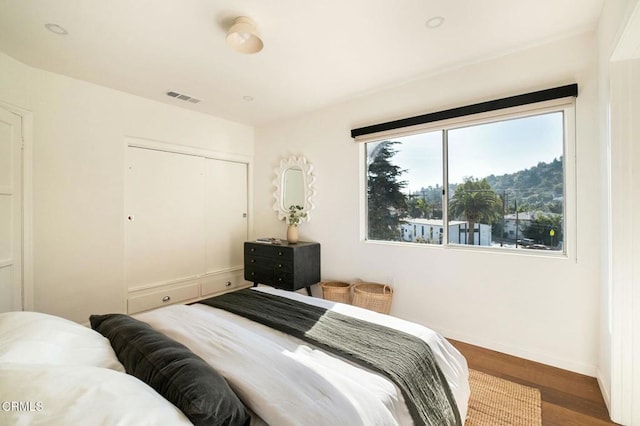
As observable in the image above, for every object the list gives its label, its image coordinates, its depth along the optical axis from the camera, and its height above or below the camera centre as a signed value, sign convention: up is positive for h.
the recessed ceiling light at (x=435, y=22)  1.92 +1.31
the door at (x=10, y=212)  2.24 +0.01
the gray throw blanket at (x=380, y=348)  1.16 -0.63
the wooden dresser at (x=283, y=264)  3.20 -0.61
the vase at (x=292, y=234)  3.55 -0.27
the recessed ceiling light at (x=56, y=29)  1.96 +1.29
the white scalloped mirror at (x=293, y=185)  3.64 +0.37
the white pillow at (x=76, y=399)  0.64 -0.45
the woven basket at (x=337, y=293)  3.09 -0.88
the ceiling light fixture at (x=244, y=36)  1.87 +1.19
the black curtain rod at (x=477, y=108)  2.12 +0.90
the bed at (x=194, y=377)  0.70 -0.56
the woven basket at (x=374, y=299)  2.79 -0.86
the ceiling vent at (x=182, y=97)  3.08 +1.30
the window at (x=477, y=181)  2.28 +0.30
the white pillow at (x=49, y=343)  0.91 -0.45
